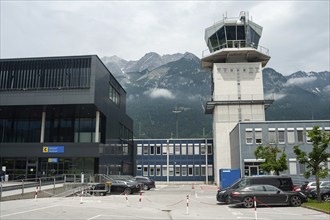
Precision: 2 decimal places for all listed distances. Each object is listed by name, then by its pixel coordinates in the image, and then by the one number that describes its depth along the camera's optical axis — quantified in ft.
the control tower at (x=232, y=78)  182.50
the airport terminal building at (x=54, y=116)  132.57
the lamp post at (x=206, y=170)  214.69
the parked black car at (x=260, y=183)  71.82
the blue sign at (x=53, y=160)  137.80
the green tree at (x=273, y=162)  110.83
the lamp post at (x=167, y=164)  223.90
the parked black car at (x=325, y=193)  77.66
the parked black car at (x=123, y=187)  98.58
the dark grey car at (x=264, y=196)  65.67
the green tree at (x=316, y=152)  77.10
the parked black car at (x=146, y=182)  131.51
